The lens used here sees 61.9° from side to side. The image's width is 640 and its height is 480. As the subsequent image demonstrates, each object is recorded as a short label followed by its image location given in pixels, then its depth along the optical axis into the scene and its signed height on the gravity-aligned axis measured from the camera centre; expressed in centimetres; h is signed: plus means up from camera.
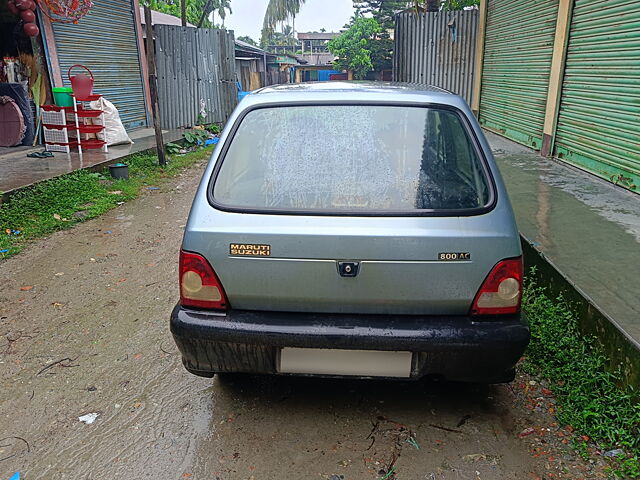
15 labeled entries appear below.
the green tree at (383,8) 3086 +310
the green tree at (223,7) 4519 +472
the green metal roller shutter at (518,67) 859 -8
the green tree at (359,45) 2806 +92
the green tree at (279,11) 4994 +476
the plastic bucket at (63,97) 877 -48
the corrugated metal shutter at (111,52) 1032 +28
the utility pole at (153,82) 912 -27
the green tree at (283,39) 5824 +301
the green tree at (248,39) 6914 +315
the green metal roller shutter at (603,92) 586 -36
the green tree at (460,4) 1732 +183
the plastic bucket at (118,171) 821 -154
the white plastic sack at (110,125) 944 -104
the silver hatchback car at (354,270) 230 -85
